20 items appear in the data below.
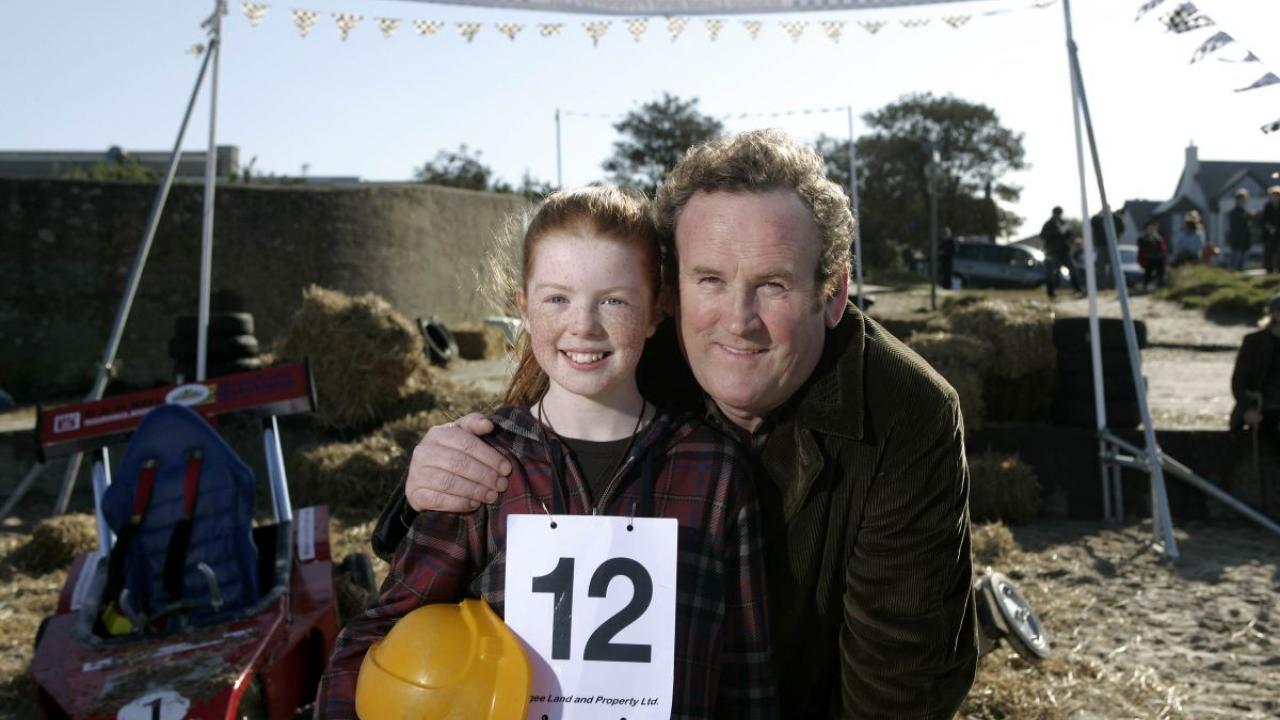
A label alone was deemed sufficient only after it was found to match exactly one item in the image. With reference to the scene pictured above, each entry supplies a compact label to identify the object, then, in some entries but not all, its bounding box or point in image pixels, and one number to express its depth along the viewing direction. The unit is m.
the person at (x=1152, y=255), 23.86
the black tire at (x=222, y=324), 8.37
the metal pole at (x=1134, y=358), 6.33
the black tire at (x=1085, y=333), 7.97
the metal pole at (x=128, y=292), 6.49
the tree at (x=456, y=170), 27.81
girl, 2.16
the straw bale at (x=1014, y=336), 8.84
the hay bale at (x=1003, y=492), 7.48
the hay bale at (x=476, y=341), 15.23
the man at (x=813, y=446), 2.22
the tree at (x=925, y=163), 47.22
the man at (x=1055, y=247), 22.09
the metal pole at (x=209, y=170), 6.69
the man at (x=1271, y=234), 19.59
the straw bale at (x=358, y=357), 9.68
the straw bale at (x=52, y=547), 6.61
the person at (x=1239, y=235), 24.39
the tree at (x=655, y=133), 39.03
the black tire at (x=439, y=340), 13.95
